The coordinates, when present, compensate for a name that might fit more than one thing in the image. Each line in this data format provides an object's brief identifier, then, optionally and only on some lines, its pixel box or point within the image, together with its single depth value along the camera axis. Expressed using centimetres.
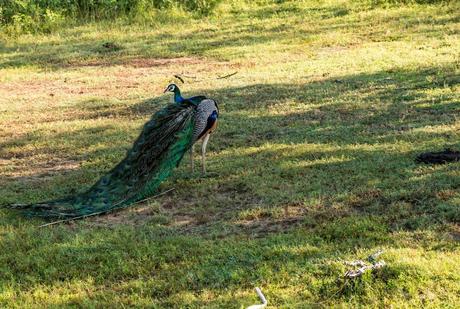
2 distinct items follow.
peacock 1208
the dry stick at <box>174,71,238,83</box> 2184
